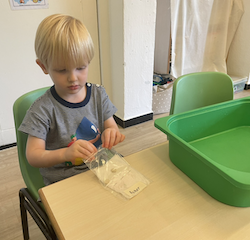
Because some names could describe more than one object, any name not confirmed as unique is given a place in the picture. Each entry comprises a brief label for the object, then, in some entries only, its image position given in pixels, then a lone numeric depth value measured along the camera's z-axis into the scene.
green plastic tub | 0.50
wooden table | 0.47
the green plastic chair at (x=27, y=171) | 0.72
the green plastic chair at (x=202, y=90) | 1.08
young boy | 0.62
